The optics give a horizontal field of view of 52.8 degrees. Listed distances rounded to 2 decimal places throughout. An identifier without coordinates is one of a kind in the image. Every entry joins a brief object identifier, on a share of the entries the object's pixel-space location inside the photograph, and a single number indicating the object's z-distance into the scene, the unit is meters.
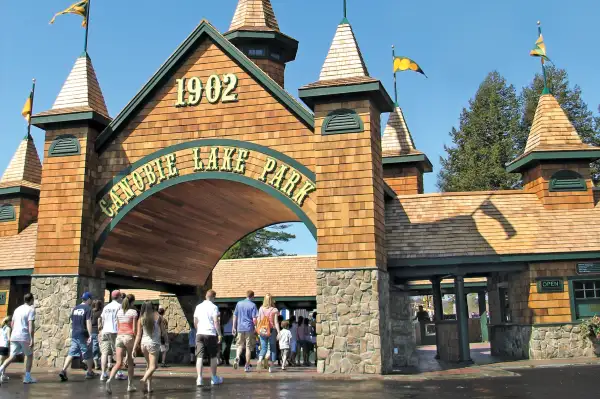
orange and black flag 22.77
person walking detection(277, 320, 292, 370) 15.72
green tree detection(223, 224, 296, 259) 56.78
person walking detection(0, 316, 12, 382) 12.08
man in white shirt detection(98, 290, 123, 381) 11.38
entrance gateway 14.32
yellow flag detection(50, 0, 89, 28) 18.67
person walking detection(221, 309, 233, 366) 20.55
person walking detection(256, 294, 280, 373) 14.36
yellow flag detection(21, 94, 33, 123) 23.62
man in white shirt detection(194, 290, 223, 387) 10.57
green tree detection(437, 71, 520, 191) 43.19
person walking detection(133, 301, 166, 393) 9.86
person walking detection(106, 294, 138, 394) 10.33
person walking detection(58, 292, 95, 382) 12.12
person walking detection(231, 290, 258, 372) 13.98
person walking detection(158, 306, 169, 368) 16.23
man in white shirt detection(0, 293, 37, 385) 11.60
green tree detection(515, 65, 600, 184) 43.69
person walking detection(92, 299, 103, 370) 13.31
